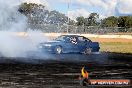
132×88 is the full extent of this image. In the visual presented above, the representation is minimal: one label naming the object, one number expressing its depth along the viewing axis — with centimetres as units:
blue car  2941
